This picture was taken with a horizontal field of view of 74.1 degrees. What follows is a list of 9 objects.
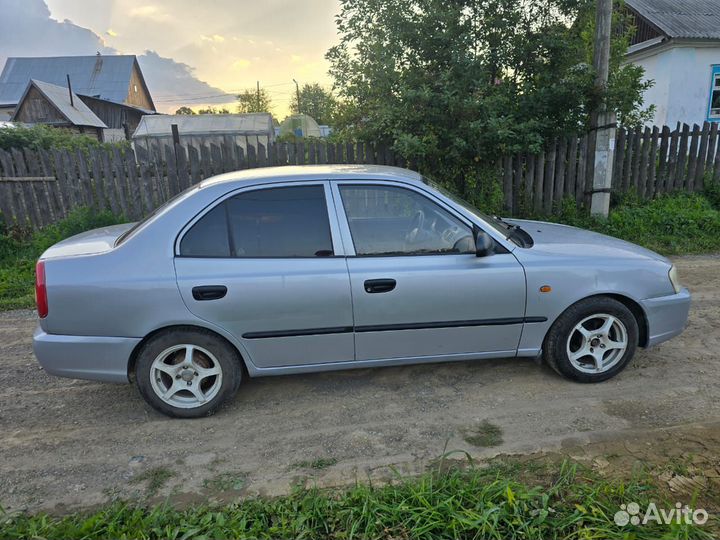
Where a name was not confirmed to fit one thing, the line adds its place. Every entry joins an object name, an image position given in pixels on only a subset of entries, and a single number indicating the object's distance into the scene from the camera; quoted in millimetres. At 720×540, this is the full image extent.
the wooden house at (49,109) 33344
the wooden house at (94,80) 43938
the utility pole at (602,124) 6949
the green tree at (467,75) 6840
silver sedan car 3064
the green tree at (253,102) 60812
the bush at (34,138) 8336
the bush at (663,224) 7332
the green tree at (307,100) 48525
